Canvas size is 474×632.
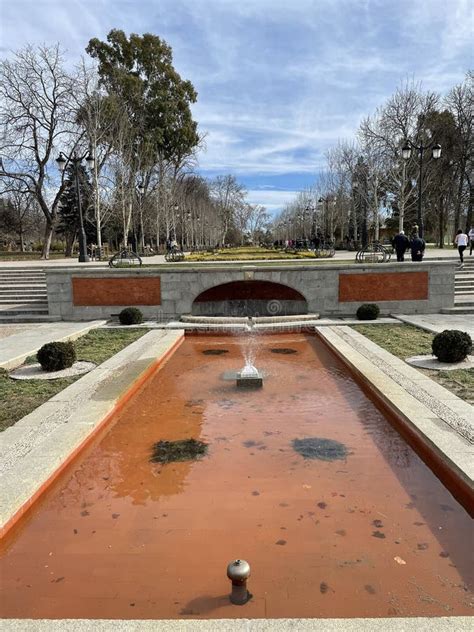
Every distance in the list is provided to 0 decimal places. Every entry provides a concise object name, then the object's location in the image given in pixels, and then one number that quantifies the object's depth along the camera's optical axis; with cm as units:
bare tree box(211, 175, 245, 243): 8512
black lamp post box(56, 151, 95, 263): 2261
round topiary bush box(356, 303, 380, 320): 1402
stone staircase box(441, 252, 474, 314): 1500
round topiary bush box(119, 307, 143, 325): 1396
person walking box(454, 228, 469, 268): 1980
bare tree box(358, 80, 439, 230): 3669
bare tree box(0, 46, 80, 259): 3083
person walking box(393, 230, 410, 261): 1742
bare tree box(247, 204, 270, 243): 12339
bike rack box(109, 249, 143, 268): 1995
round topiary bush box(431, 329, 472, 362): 810
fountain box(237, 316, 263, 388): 779
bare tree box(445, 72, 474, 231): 3803
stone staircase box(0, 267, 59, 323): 1543
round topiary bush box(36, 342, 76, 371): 833
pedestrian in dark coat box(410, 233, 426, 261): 1684
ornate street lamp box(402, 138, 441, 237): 2200
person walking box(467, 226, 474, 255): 2349
